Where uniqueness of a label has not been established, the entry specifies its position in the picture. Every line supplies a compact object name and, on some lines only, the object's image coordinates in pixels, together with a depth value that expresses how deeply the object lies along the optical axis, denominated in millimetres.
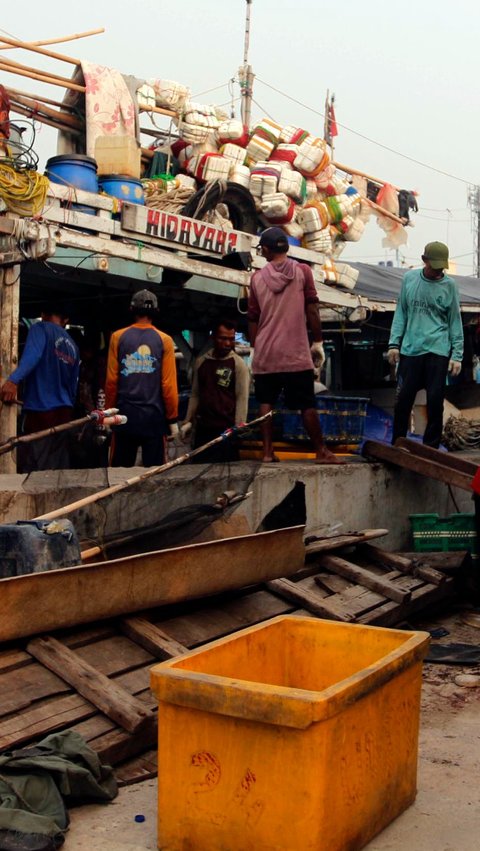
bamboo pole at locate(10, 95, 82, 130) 10070
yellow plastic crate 3217
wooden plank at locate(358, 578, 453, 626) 6559
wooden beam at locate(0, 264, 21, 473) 7680
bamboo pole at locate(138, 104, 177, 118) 11578
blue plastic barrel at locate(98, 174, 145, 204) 8844
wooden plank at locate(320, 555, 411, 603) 6891
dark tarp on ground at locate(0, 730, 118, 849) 3514
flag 20828
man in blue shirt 7844
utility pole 57125
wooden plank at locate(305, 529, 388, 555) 7113
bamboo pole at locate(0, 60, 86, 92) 10188
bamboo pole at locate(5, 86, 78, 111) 10034
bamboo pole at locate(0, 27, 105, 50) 10578
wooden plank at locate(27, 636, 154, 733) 4348
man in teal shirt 8711
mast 18469
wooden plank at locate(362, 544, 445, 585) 7543
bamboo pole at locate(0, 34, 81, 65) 10398
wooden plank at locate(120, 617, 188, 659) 4945
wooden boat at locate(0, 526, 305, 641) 4523
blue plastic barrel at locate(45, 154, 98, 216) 8312
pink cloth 10305
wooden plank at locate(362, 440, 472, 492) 7996
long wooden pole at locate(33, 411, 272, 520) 5285
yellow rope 7430
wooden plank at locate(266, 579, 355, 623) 6215
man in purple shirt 8055
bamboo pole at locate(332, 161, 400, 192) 15431
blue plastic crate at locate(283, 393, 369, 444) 8906
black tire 10539
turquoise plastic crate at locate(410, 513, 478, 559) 8516
